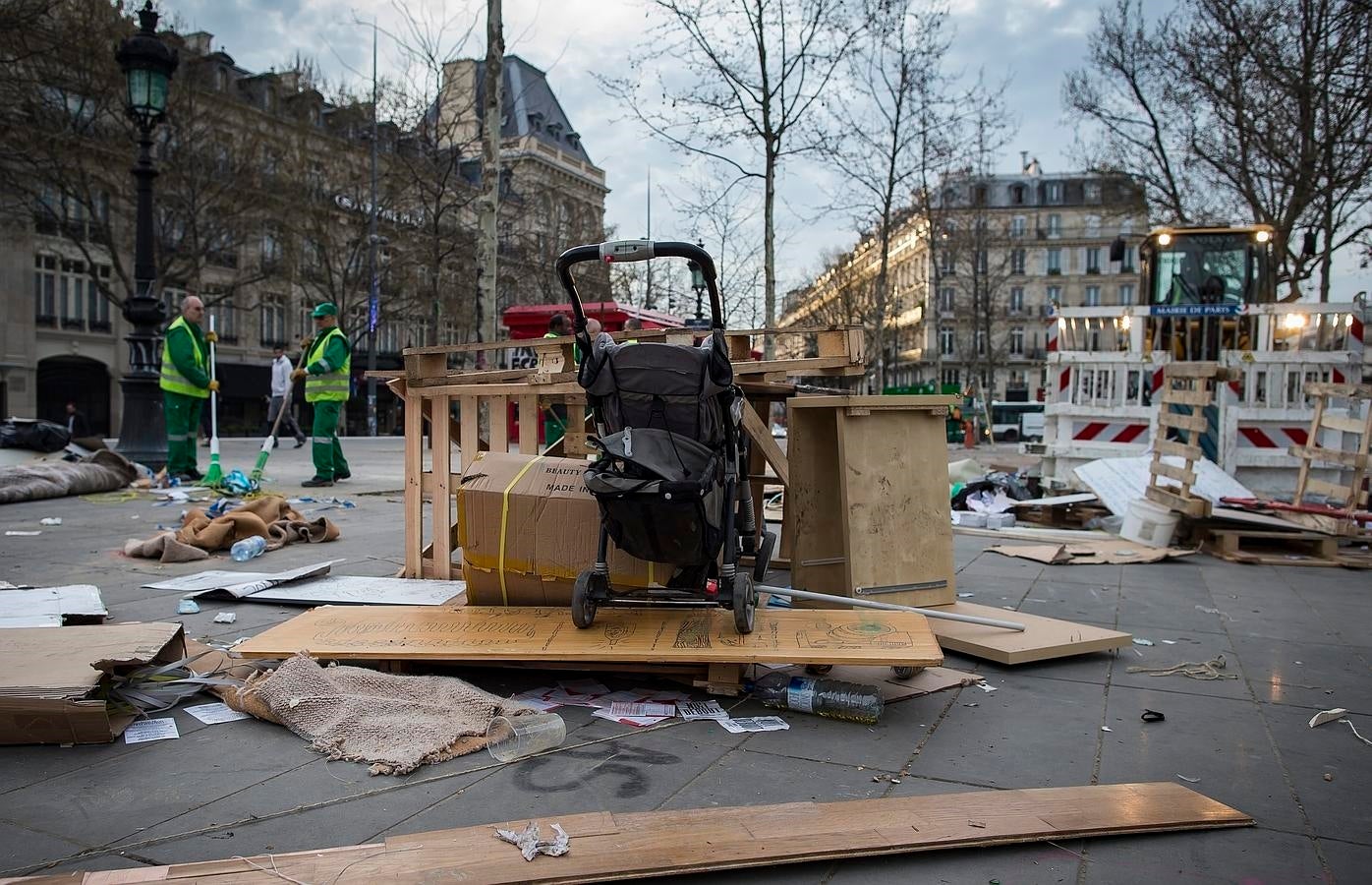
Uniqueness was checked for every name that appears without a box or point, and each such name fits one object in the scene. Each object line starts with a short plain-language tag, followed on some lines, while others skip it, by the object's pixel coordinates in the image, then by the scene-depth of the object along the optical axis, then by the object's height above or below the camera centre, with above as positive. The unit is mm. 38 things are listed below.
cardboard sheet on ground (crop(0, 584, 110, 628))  4164 -961
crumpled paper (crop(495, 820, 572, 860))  2254 -1081
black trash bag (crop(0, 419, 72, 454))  11562 -396
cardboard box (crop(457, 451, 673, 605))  4102 -571
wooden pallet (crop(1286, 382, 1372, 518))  7535 -351
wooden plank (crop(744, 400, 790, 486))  4660 -165
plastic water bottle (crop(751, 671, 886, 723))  3395 -1080
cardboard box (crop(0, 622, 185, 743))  2943 -911
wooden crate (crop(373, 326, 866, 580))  4582 +53
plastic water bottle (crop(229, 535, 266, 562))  6371 -1001
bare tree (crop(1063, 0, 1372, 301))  20328 +7162
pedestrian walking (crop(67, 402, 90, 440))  31359 -639
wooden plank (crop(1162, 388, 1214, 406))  7633 +123
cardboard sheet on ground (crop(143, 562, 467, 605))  4883 -1016
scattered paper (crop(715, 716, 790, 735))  3291 -1137
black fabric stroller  3449 -181
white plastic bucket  7793 -969
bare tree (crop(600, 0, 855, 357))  17391 +6044
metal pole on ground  4078 -866
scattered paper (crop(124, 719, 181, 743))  3072 -1104
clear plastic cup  3004 -1096
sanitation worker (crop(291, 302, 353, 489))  10555 +302
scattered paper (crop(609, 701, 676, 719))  3395 -1121
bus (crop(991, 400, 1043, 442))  40938 -586
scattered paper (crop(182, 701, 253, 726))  3259 -1105
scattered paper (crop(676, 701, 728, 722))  3395 -1126
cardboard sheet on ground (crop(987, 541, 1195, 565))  7152 -1132
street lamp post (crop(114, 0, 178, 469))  11906 +1771
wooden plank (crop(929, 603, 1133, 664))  4133 -1061
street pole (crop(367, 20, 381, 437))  32625 +3608
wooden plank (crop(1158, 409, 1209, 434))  7652 -84
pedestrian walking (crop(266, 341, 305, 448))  18594 +573
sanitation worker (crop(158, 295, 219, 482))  10391 +332
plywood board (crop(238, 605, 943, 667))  3467 -917
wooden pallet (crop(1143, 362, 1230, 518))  7559 -248
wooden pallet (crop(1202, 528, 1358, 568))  7289 -1129
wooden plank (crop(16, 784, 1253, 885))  2162 -1096
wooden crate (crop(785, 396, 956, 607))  4598 -428
